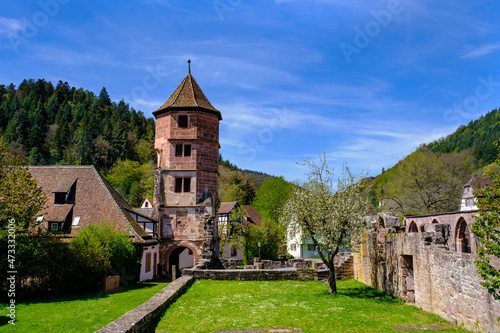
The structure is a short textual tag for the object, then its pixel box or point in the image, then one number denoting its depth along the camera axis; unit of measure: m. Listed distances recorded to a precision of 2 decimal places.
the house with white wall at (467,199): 59.51
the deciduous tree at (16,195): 17.91
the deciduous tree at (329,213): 16.20
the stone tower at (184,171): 29.42
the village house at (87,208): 25.12
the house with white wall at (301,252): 57.09
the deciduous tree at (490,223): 7.30
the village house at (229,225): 46.67
